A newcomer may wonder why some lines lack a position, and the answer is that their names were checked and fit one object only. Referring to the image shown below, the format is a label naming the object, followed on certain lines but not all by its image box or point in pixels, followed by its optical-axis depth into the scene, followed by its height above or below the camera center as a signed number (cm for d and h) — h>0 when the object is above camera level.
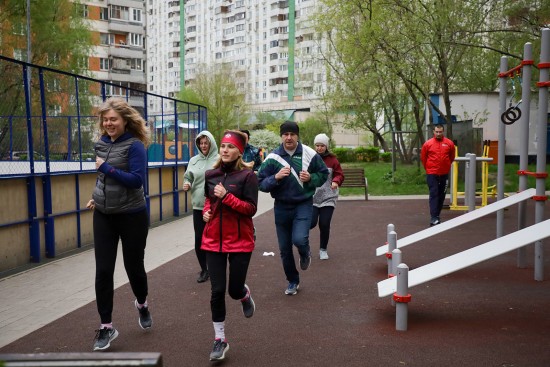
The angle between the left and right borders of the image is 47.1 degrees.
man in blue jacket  684 -76
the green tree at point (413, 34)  1991 +285
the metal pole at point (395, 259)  636 -144
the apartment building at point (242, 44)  8919 +1146
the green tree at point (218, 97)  6500 +217
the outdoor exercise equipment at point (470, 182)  1434 -159
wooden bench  2048 -198
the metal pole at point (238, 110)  6506 +75
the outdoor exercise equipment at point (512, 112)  873 +6
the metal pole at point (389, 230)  765 -137
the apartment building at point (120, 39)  6919 +892
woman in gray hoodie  777 -71
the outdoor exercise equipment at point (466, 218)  812 -142
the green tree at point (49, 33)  3042 +437
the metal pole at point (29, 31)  2818 +398
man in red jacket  1284 -105
